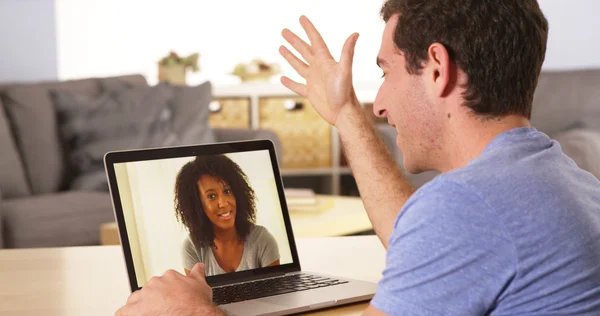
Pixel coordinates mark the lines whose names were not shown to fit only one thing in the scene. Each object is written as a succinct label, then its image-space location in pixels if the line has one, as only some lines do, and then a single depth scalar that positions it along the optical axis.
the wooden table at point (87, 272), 1.16
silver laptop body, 1.11
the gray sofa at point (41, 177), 3.38
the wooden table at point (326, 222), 2.78
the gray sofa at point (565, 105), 3.84
